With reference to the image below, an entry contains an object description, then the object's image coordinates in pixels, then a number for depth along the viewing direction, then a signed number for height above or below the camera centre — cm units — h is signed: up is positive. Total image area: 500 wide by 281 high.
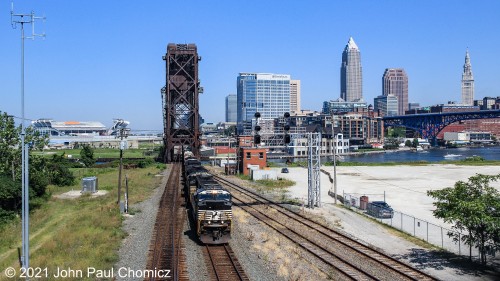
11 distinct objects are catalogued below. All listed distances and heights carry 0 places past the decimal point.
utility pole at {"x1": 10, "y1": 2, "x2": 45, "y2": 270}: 1923 -166
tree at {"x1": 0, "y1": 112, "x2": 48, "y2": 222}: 4157 -295
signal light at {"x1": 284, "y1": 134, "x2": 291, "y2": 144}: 3653 -3
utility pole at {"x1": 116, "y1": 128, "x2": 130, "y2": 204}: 3682 -23
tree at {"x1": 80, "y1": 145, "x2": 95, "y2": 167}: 10862 -404
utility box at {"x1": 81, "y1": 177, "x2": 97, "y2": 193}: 5619 -570
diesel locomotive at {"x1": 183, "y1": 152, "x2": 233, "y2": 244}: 2614 -450
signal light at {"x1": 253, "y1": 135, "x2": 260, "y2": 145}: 3493 -9
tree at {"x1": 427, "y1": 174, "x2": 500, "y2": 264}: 2214 -373
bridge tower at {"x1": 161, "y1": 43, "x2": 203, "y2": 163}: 10319 +1024
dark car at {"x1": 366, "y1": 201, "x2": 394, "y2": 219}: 3991 -661
